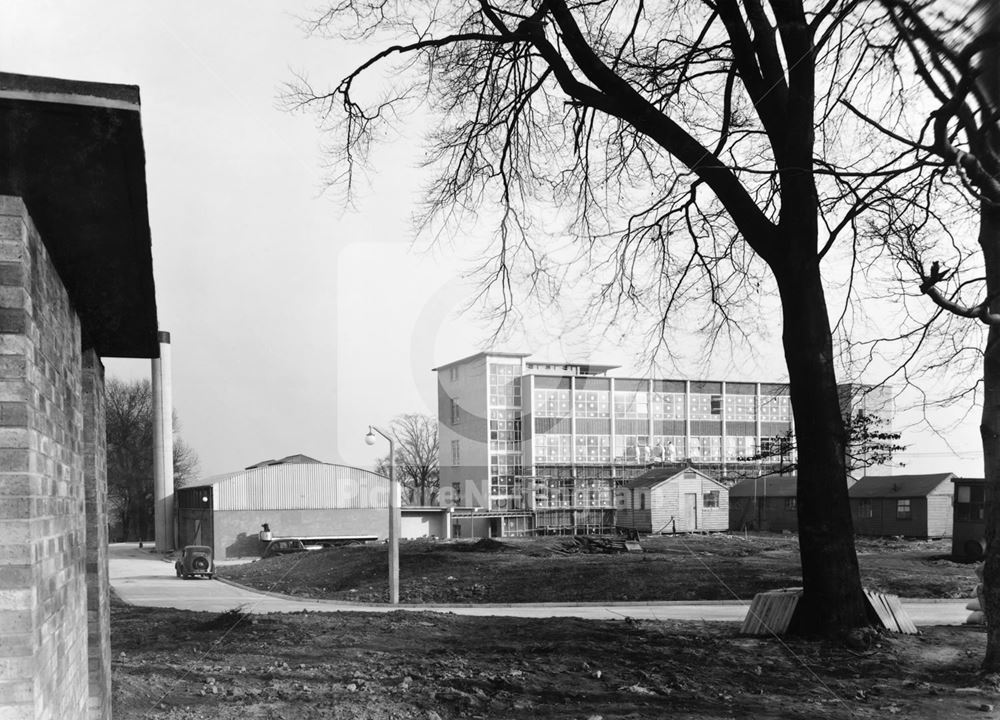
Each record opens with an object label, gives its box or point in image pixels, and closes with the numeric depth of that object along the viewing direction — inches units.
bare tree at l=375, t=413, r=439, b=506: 3408.0
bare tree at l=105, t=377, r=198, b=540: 2785.4
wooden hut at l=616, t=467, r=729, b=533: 2226.9
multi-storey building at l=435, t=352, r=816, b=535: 2901.1
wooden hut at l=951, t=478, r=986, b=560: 1338.6
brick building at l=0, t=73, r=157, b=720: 138.6
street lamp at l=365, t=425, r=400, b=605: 920.3
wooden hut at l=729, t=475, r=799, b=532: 2425.0
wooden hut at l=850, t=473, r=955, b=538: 1966.0
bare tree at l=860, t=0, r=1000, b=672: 281.4
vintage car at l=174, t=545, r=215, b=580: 1425.9
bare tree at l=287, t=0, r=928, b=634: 452.1
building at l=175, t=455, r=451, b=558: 2005.4
